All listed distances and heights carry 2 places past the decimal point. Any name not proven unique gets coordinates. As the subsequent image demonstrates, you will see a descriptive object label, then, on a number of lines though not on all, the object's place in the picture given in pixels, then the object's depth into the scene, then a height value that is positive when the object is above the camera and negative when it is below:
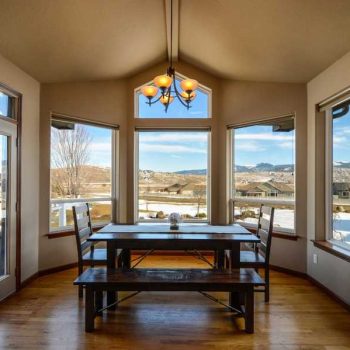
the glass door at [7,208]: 3.18 -0.37
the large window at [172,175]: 5.03 +0.00
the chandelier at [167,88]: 2.93 +0.88
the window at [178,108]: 4.93 +1.11
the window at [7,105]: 3.20 +0.76
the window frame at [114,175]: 4.71 -0.01
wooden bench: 2.48 -0.91
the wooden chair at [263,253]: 3.12 -0.90
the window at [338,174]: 3.28 +0.02
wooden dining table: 2.85 -0.62
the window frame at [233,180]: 4.05 -0.09
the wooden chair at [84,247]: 3.20 -0.83
